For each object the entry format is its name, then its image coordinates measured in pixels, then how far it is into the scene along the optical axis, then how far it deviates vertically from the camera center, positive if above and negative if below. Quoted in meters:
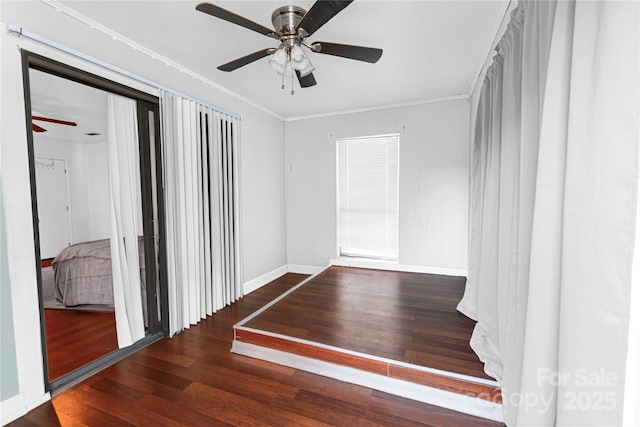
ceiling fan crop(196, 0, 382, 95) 1.67 +1.03
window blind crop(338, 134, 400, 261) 4.15 +0.00
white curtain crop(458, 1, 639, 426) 0.83 -0.05
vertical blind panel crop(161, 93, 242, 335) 2.61 -0.11
